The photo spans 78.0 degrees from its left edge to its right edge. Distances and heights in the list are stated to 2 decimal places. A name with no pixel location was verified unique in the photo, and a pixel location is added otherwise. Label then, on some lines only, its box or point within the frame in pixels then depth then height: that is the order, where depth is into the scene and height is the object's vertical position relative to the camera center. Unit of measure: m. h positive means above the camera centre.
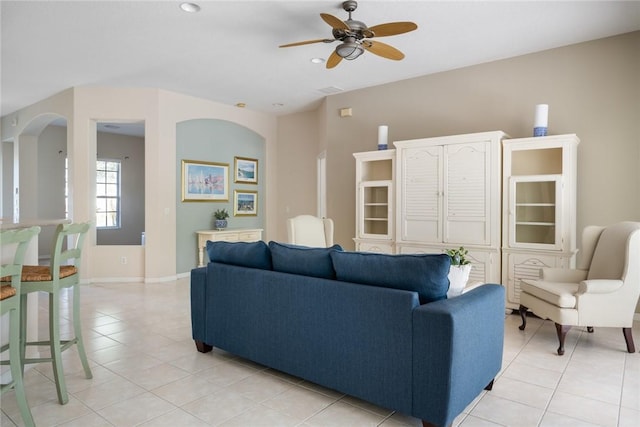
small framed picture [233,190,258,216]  7.13 +0.07
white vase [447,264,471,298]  2.30 -0.42
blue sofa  1.96 -0.67
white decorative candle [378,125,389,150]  5.27 +0.94
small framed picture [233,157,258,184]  7.15 +0.68
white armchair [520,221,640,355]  3.15 -0.71
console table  6.33 -0.48
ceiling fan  3.12 +1.43
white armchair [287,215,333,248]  4.81 -0.31
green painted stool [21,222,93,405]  2.32 -0.47
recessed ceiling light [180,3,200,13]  3.37 +1.72
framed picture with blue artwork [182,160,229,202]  6.38 +0.42
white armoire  4.00 +0.07
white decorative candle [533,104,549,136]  4.11 +0.93
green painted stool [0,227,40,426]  1.90 -0.49
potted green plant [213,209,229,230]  6.64 -0.21
